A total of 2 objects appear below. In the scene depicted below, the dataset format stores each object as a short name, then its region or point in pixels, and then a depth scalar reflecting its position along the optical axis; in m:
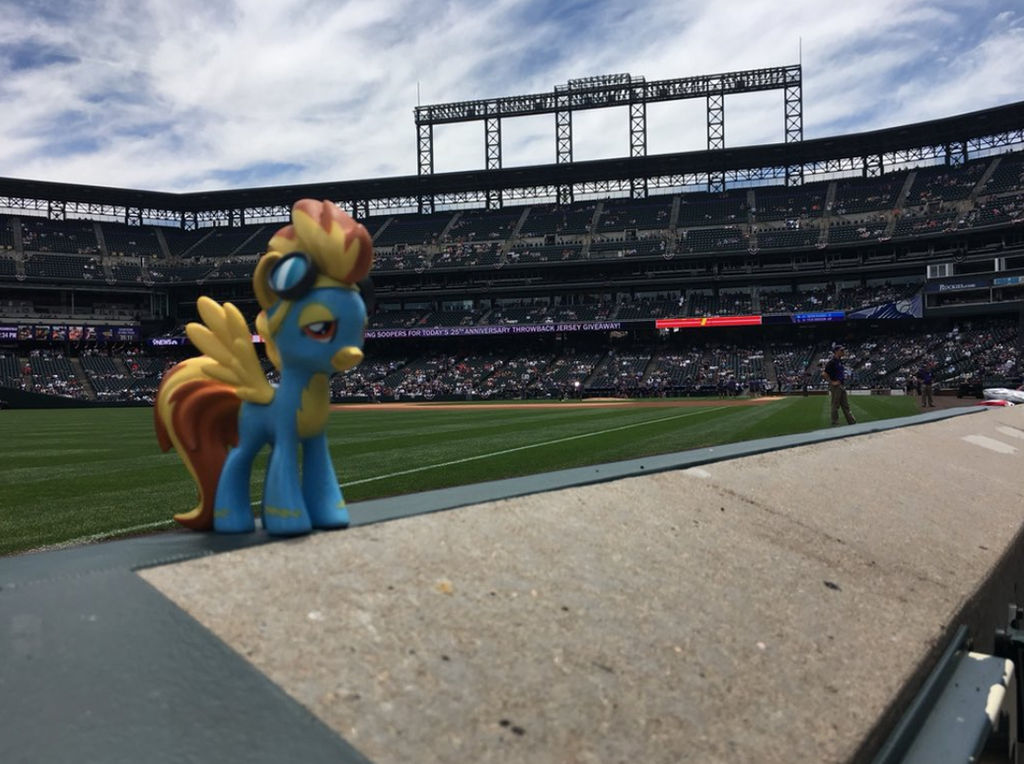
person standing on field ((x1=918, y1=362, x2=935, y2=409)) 21.30
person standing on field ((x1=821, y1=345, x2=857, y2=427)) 13.21
